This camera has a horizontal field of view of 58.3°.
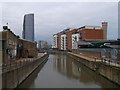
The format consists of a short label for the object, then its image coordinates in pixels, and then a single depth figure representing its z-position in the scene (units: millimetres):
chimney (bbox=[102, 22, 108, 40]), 54872
